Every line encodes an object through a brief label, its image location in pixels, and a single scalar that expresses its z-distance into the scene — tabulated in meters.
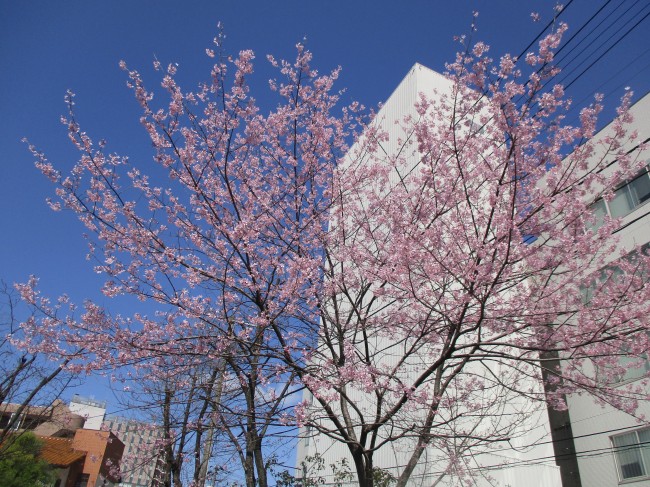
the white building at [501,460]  11.38
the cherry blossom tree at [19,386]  8.11
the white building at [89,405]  39.69
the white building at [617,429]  10.49
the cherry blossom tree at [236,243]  5.36
